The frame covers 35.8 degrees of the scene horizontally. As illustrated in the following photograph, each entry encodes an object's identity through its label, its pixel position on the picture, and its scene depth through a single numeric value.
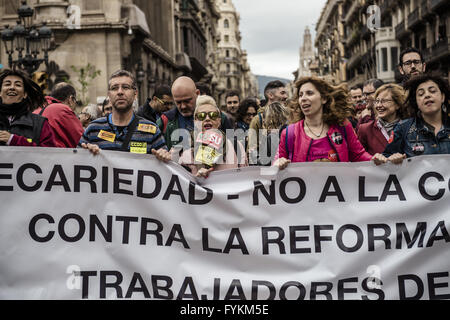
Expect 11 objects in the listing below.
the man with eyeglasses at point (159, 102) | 7.93
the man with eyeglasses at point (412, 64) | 7.71
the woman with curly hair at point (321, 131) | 5.33
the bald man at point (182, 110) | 6.46
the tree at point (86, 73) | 23.68
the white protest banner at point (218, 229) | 4.95
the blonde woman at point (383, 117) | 6.77
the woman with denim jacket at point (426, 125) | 5.35
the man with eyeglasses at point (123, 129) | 5.52
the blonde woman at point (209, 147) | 5.62
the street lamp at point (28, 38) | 14.21
